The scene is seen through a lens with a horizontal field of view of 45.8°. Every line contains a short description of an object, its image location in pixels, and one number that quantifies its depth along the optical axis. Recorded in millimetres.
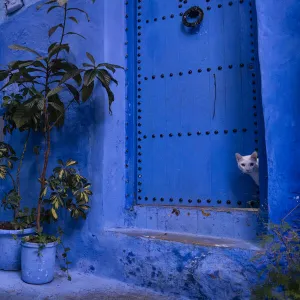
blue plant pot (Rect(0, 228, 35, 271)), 3039
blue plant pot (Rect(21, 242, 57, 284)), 2764
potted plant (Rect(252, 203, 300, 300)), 1896
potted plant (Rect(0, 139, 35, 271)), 3025
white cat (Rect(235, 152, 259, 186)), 2600
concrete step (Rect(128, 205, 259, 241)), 2568
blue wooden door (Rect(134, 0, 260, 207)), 2861
